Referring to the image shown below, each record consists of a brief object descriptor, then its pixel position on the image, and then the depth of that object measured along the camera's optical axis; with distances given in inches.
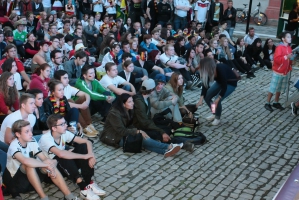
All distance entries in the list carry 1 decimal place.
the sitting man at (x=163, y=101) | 334.0
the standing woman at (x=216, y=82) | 350.3
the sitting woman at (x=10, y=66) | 328.5
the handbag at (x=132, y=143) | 293.9
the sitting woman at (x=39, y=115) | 278.4
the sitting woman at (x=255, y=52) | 576.1
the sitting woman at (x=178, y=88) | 349.4
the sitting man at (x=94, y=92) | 338.3
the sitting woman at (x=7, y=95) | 286.7
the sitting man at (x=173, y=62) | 450.3
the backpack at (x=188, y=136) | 314.5
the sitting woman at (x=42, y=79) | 318.7
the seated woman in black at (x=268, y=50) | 584.4
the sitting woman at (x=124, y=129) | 295.0
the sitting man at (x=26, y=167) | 226.8
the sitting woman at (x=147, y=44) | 485.7
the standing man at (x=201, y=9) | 685.3
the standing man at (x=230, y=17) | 683.7
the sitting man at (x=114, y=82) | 356.2
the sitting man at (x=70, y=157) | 238.4
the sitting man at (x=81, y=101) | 313.0
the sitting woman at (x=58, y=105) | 288.2
